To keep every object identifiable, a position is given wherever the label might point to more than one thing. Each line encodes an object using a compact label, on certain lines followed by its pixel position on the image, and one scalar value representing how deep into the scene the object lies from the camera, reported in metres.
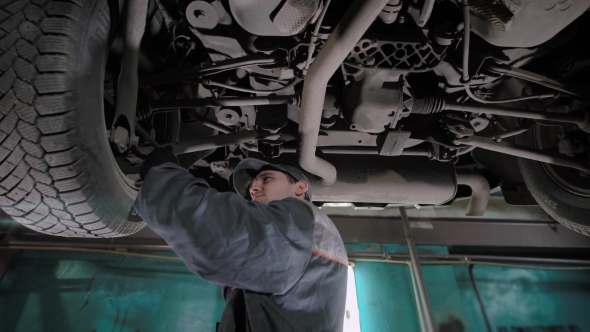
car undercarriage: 0.94
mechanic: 0.90
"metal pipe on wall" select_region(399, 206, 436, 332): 2.41
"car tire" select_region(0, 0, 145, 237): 0.82
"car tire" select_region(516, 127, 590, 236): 1.47
